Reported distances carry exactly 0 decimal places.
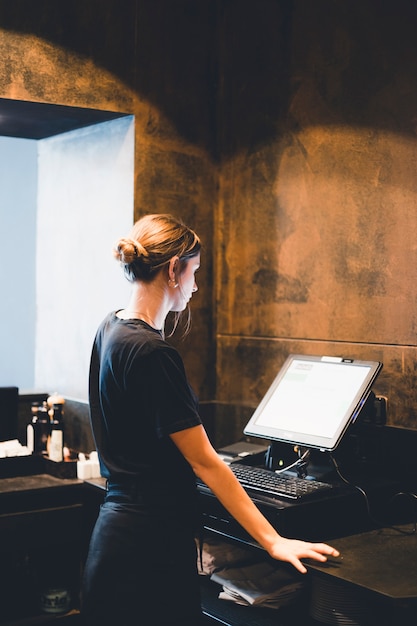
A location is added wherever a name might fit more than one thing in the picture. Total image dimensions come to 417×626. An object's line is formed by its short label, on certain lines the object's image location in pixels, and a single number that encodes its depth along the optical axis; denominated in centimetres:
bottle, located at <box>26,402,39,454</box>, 354
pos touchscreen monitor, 260
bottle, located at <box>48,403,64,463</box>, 341
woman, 206
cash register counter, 208
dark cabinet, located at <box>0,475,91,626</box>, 312
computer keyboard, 240
